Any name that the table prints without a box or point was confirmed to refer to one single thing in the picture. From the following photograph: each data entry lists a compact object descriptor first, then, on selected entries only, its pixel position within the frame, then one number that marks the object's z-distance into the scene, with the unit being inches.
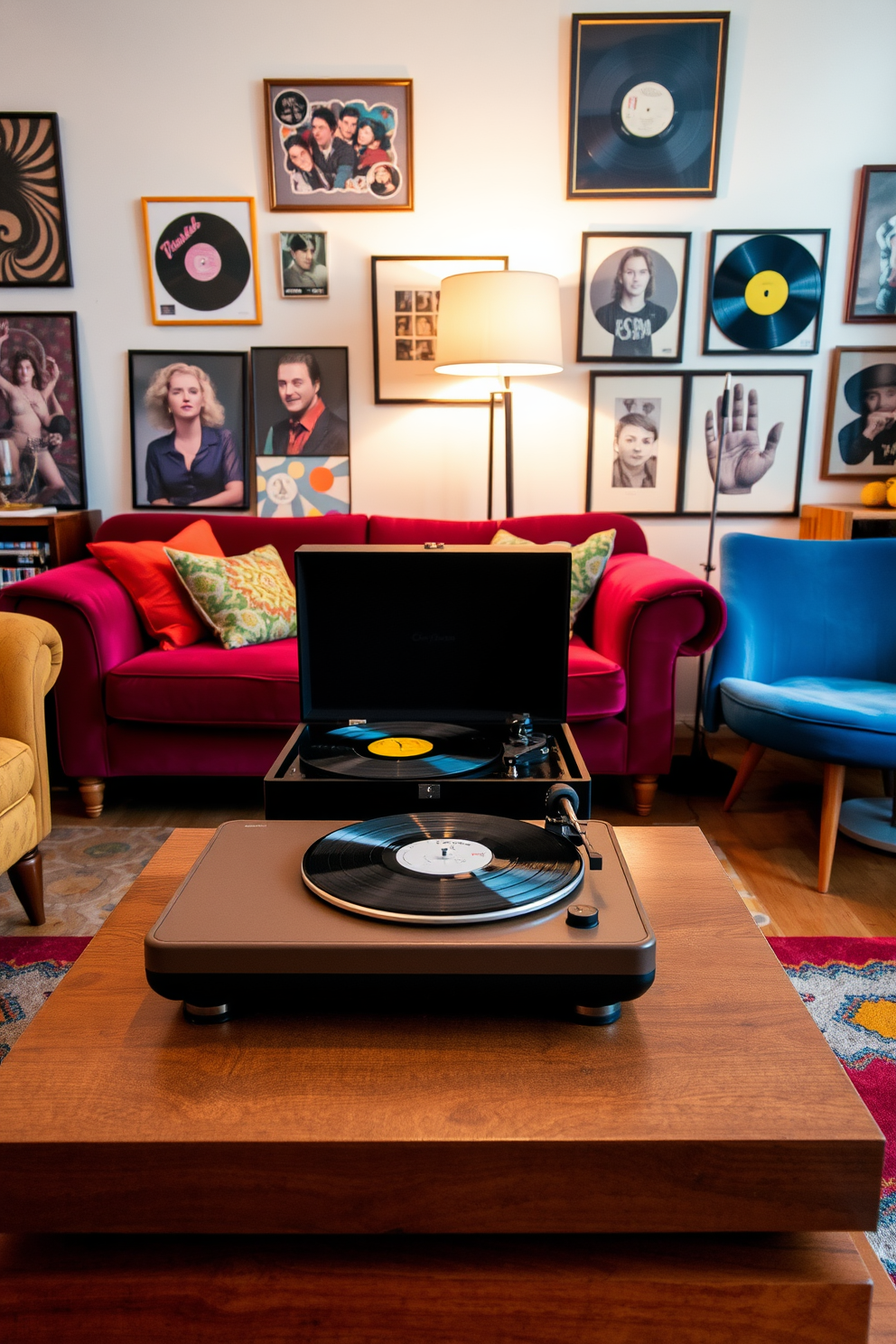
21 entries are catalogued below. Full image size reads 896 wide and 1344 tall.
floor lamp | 108.3
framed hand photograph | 129.8
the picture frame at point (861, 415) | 129.0
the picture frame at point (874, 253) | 124.3
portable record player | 54.6
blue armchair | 101.8
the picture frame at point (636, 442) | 130.3
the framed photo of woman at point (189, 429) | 130.0
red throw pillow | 110.1
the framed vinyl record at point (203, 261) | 125.9
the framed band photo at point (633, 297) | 126.6
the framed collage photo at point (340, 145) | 122.3
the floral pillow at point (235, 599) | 107.7
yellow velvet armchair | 74.4
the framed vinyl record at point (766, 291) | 126.1
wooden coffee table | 28.9
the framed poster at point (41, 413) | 129.6
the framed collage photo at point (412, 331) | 127.3
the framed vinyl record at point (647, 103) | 120.3
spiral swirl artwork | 124.3
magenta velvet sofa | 100.6
